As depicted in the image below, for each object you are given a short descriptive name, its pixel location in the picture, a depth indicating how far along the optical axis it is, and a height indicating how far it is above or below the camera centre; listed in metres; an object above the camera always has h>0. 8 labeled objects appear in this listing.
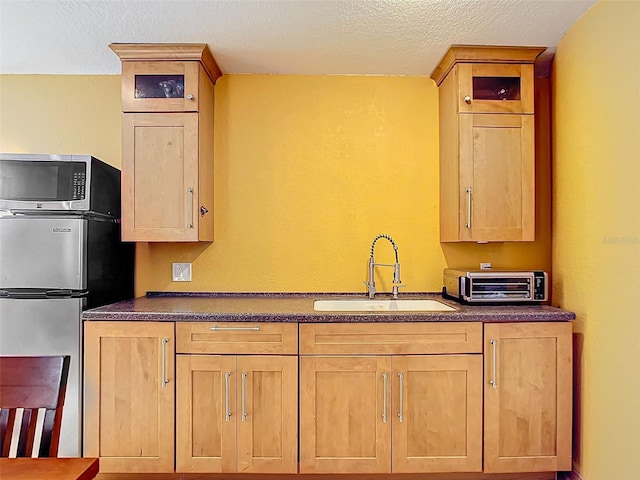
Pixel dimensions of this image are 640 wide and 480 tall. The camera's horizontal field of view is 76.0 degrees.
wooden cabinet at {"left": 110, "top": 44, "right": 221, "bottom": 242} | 2.29 +0.47
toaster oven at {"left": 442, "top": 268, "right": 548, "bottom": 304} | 2.22 -0.26
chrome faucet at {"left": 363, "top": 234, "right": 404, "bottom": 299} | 2.44 -0.21
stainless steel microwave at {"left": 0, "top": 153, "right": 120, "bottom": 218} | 2.03 +0.27
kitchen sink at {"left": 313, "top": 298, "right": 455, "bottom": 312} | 2.42 -0.39
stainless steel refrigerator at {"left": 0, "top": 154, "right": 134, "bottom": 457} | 1.99 -0.26
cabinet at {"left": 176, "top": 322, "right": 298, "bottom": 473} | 1.96 -0.79
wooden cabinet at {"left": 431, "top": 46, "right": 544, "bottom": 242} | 2.30 +0.49
